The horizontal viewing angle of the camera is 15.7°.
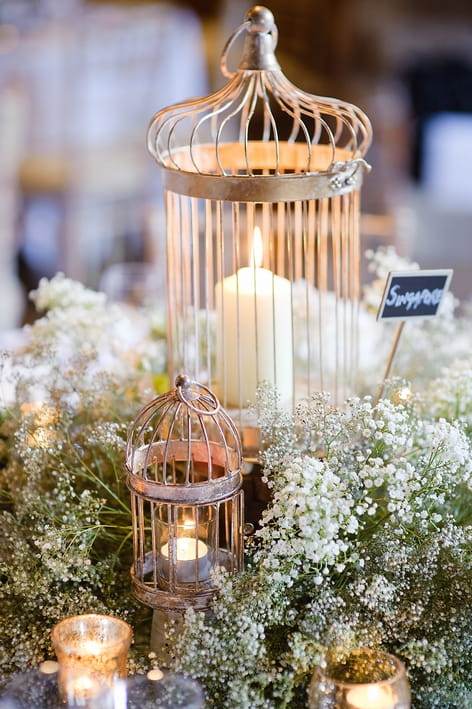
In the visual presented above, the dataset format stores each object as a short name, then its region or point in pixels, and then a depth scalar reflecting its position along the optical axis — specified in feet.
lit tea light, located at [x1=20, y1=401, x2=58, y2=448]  4.92
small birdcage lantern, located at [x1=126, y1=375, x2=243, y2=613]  4.46
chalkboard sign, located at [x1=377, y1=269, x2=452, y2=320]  4.92
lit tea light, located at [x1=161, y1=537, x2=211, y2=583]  4.55
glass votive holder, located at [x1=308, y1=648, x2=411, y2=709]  4.17
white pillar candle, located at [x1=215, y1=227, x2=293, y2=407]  4.97
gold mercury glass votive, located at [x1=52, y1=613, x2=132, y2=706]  4.25
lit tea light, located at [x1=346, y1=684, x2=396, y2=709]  4.17
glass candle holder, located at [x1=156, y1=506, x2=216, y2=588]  4.51
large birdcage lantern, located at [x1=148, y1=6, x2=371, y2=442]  4.79
